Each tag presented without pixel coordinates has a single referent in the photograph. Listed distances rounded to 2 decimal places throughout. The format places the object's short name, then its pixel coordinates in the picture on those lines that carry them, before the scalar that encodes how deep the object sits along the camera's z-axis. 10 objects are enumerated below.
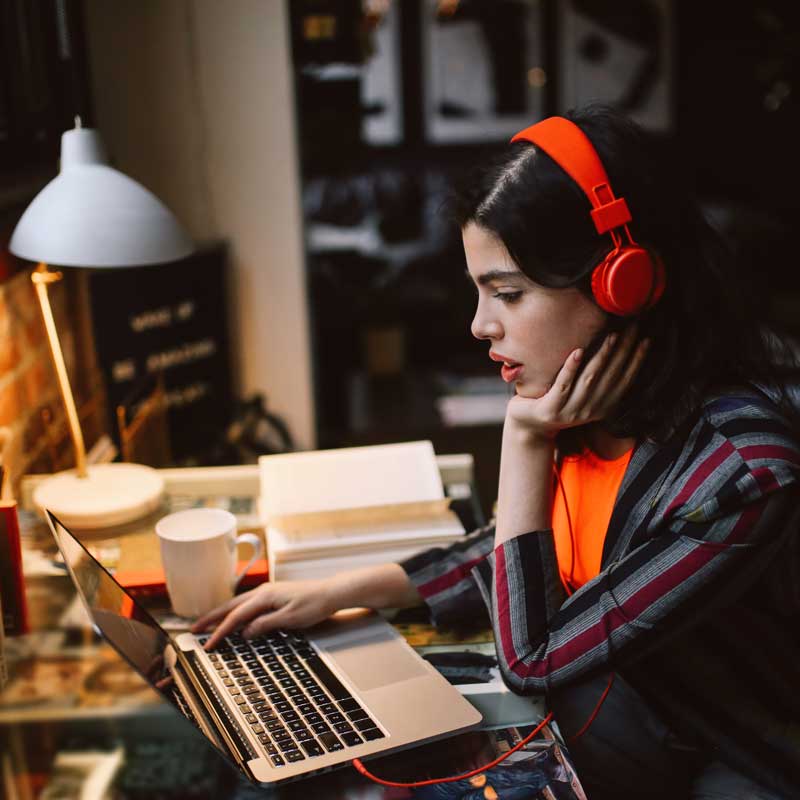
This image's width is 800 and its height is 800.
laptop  0.88
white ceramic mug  1.16
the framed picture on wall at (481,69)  4.34
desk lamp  1.25
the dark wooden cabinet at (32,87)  1.67
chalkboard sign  2.30
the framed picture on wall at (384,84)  4.30
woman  0.96
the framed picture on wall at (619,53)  4.43
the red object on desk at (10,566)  1.00
